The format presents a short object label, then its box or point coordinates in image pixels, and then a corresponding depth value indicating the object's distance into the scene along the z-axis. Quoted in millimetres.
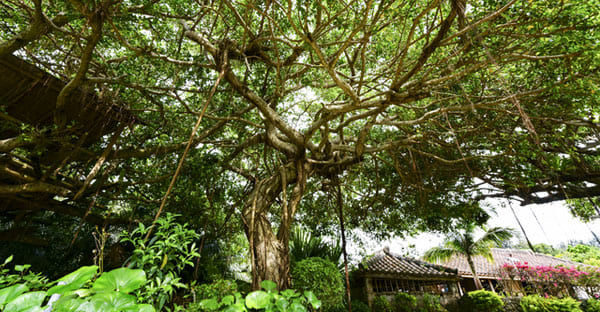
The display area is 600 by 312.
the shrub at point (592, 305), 8555
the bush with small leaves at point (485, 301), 9773
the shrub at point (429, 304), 10273
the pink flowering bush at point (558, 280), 9984
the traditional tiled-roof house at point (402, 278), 10469
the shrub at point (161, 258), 1300
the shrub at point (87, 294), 721
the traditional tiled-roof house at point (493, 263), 13227
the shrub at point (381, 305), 9680
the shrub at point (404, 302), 9990
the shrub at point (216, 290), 3127
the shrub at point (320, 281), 3832
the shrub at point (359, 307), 8688
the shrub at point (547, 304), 8016
